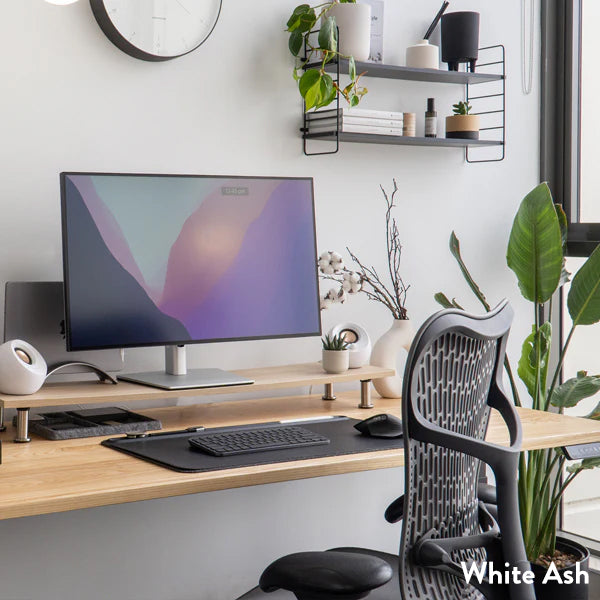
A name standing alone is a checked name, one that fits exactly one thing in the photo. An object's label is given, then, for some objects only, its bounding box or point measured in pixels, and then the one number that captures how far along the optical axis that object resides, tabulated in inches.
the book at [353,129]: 102.9
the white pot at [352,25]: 102.7
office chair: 56.8
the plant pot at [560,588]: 106.0
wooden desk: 62.9
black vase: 112.8
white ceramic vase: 101.6
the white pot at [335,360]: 95.0
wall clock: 91.4
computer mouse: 81.6
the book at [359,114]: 103.1
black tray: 80.6
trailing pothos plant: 99.2
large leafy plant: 105.7
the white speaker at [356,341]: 98.9
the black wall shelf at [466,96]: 104.1
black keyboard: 73.8
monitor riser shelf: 78.5
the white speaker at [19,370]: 77.8
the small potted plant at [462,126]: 113.7
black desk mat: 70.4
